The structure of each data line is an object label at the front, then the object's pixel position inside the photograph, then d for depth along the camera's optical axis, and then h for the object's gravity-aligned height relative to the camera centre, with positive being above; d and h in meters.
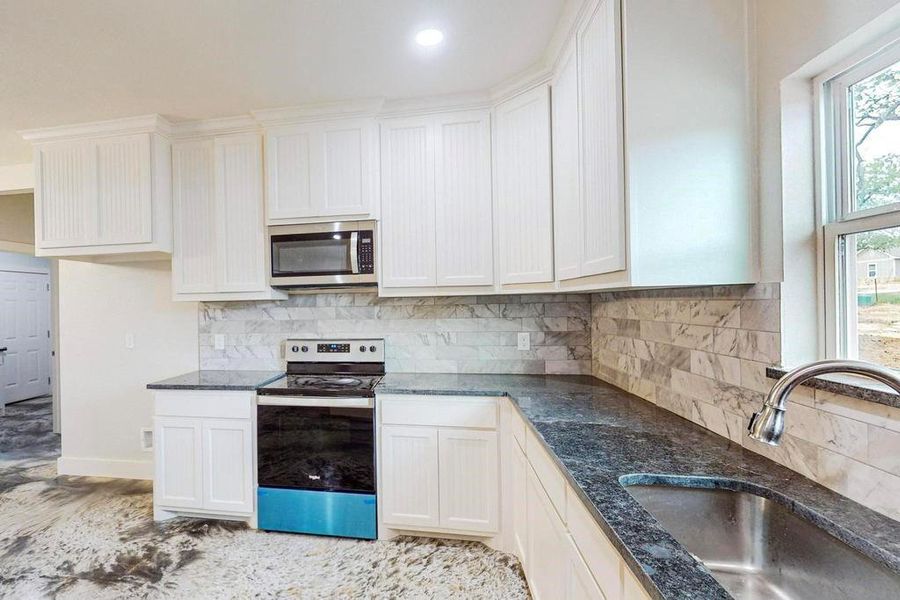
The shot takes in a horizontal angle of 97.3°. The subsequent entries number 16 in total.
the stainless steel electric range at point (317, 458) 2.15 -0.85
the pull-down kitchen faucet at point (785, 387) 0.72 -0.17
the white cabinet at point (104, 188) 2.46 +0.76
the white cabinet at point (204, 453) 2.27 -0.85
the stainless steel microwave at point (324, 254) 2.38 +0.31
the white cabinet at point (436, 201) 2.29 +0.60
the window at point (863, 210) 0.95 +0.22
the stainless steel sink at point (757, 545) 0.83 -0.59
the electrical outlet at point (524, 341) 2.55 -0.26
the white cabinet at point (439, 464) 2.05 -0.85
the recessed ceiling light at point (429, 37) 1.72 +1.18
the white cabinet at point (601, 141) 1.27 +0.56
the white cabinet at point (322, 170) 2.36 +0.81
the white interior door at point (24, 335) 5.53 -0.38
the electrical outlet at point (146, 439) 2.84 -0.96
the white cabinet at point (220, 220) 2.49 +0.55
